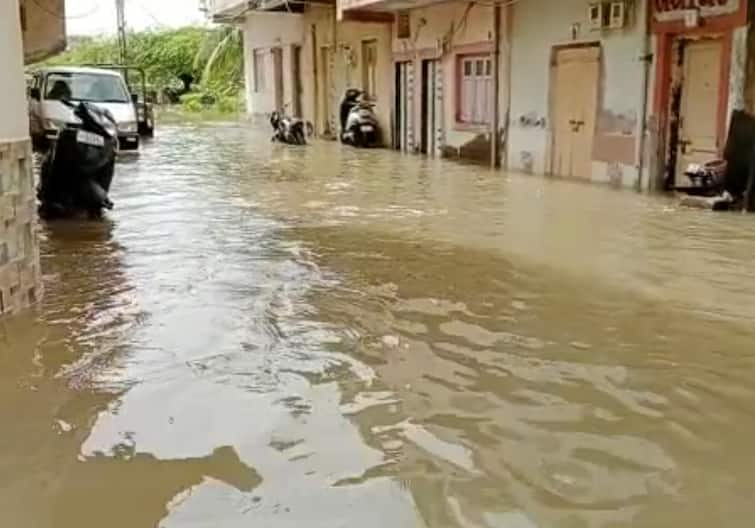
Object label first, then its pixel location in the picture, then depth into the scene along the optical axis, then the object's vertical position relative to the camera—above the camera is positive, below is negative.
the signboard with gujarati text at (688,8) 9.83 +1.02
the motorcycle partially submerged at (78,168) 8.54 -0.64
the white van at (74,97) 15.50 +0.10
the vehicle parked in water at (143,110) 20.47 -0.20
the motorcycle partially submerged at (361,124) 19.41 -0.54
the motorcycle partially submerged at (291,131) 20.34 -0.71
